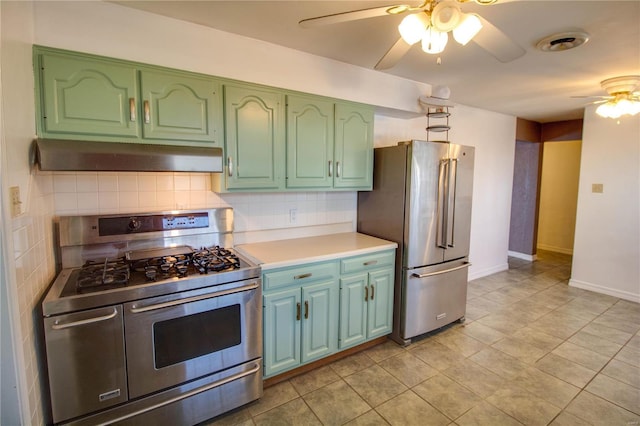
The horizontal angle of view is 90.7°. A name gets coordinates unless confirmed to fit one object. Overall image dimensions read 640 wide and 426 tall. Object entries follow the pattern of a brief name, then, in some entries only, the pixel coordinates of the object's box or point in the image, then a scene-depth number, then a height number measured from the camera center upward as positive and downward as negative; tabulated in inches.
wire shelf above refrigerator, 118.7 +29.7
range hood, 62.0 +6.2
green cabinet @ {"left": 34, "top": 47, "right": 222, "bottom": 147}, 64.0 +18.9
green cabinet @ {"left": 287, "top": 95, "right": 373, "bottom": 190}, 95.7 +13.9
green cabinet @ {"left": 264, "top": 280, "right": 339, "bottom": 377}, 84.0 -38.8
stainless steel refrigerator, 105.3 -11.7
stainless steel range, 59.9 -28.8
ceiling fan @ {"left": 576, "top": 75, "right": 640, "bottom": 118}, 114.9 +36.1
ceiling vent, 80.0 +39.0
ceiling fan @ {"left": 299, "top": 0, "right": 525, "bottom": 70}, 49.8 +26.6
